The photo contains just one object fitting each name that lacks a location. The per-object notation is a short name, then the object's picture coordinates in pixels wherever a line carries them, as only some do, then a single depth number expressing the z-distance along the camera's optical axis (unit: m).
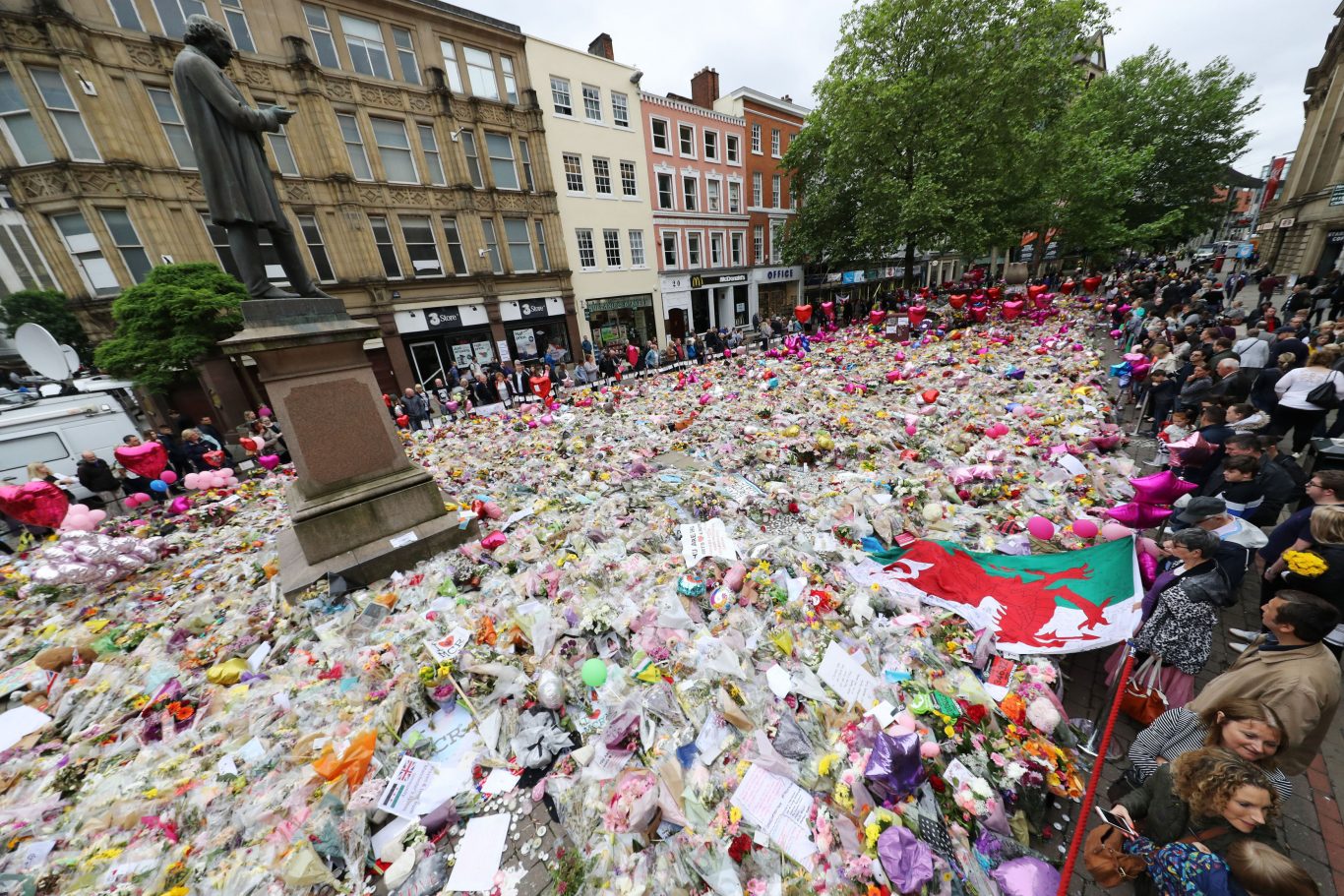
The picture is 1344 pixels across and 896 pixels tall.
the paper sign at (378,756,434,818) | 2.75
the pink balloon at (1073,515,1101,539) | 4.36
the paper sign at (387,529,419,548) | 4.82
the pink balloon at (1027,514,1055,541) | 4.38
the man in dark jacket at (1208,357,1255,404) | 5.25
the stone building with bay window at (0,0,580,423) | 11.66
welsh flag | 3.29
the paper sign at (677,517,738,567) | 4.52
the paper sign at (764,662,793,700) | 3.16
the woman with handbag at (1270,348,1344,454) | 5.14
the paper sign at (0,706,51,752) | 3.34
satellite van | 8.50
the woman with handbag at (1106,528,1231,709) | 2.68
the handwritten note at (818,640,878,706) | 3.05
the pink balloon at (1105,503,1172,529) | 4.23
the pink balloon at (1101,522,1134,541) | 4.20
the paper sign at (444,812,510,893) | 2.42
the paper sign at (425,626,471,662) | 3.64
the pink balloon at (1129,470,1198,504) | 4.17
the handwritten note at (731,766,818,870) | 2.36
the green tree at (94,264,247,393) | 10.68
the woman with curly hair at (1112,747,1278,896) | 1.69
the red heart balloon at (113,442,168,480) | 7.07
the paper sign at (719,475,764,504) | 5.78
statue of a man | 4.19
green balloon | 3.42
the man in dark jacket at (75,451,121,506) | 8.12
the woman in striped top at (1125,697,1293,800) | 1.88
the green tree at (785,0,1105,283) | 16.12
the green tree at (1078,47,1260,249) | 26.23
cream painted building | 18.62
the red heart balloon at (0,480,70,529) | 5.39
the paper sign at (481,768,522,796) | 2.87
